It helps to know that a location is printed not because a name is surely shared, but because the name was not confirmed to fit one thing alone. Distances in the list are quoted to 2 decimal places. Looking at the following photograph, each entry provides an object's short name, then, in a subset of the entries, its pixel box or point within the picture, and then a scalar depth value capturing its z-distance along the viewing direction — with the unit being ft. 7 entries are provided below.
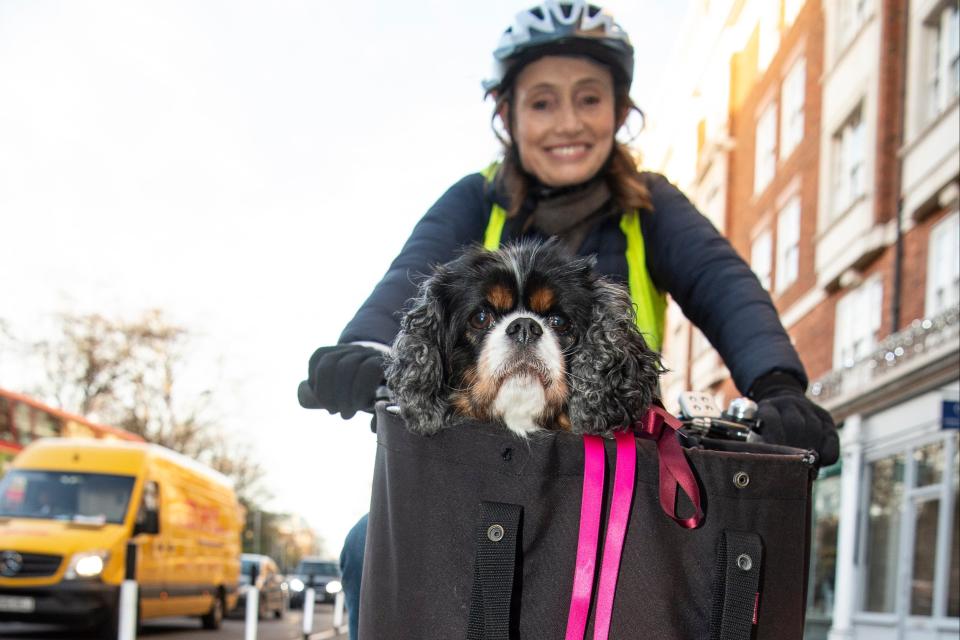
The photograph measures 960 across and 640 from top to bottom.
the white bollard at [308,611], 38.81
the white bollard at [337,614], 39.95
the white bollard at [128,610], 21.06
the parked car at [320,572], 103.14
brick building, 44.04
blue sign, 29.27
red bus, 62.85
